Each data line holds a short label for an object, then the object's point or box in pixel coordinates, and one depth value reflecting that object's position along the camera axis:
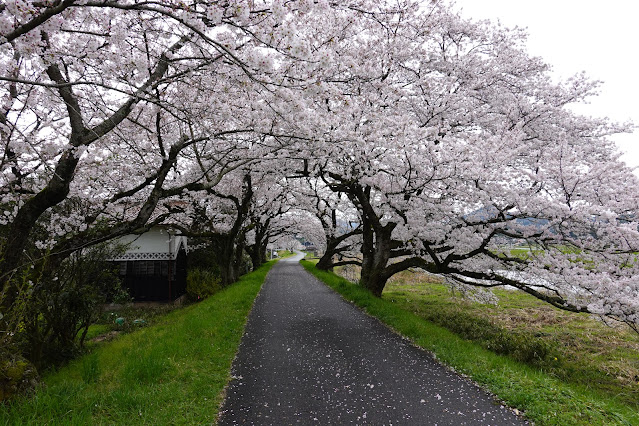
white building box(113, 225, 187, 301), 16.42
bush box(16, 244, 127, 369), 6.27
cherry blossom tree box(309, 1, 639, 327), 6.48
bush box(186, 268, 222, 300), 15.78
